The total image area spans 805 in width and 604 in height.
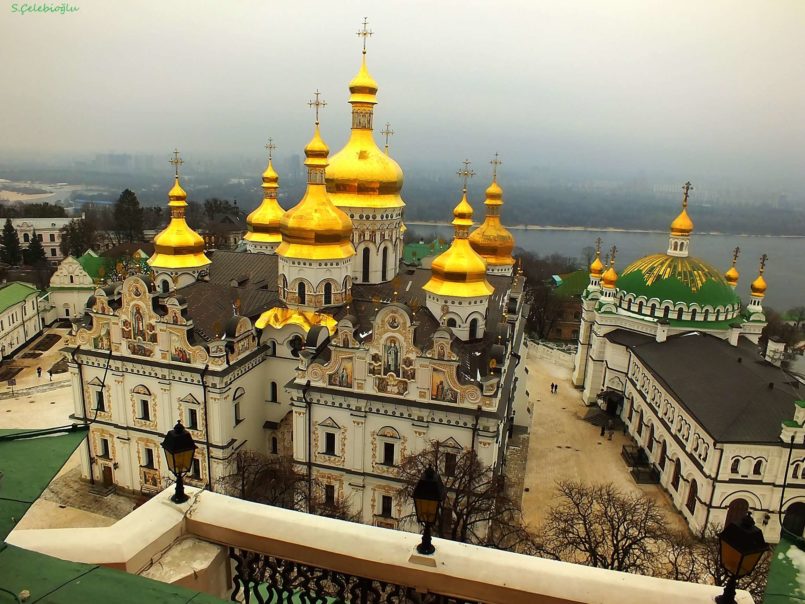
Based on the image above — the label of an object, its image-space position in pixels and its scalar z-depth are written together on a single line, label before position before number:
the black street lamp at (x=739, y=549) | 3.78
